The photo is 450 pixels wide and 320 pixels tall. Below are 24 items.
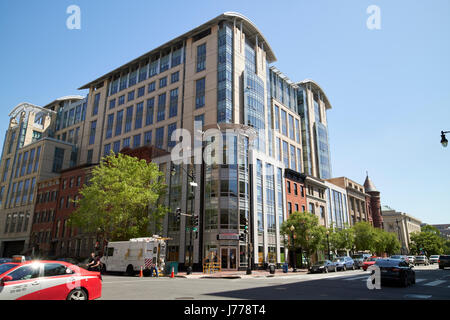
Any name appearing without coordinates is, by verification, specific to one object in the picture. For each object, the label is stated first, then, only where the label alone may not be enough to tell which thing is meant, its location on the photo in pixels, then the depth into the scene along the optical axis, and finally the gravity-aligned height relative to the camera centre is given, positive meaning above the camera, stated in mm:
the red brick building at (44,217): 61250 +5476
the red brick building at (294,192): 52156 +9263
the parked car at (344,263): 35969 -2213
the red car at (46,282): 8289 -1092
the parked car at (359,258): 39903 -1852
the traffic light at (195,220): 29014 +2197
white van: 26516 -1008
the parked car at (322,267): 33031 -2415
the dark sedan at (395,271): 15930 -1401
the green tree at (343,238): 48950 +940
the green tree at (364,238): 59250 +1226
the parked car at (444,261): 33156 -1746
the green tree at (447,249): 132775 -1837
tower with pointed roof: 88688 +12107
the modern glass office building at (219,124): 40875 +23467
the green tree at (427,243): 98312 +528
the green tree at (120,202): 33594 +4594
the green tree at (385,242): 63812 +496
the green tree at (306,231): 41938 +1800
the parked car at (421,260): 52525 -2623
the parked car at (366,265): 33106 -2178
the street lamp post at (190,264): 29745 -2014
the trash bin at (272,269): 32347 -2593
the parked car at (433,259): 55962 -2673
